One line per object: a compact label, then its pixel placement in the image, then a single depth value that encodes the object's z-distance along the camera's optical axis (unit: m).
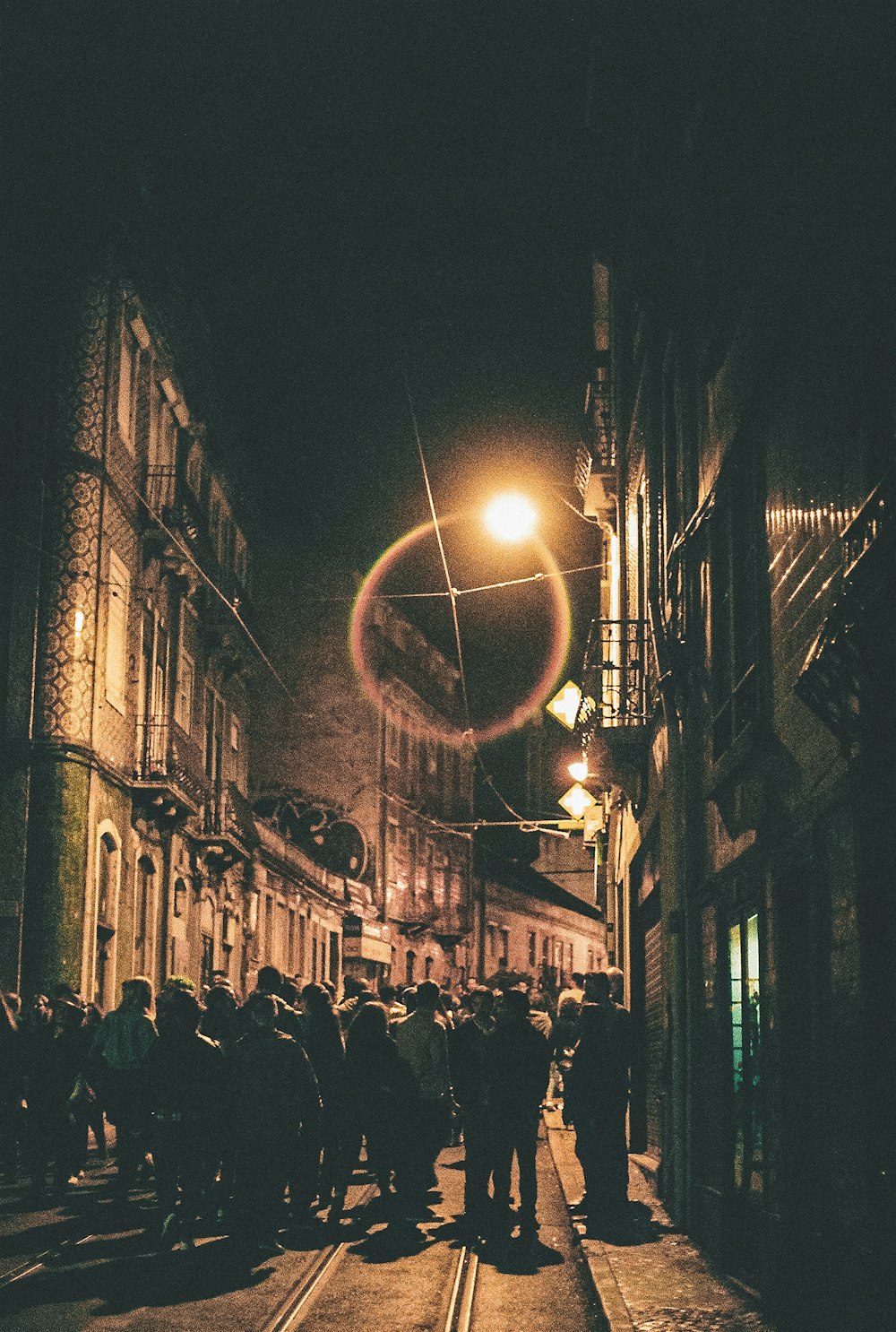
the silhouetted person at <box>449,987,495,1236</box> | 13.32
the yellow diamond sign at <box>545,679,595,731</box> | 26.42
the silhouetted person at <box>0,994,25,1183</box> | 15.52
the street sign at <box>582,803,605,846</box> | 29.36
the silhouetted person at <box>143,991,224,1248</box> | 11.94
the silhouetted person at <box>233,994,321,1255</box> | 11.71
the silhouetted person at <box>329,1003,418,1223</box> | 13.73
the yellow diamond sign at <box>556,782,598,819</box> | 29.22
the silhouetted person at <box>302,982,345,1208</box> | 14.59
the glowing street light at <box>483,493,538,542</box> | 19.03
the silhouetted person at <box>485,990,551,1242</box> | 13.16
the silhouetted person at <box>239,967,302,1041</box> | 14.63
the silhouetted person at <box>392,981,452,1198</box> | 15.08
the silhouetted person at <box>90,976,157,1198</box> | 14.44
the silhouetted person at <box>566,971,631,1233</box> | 13.91
